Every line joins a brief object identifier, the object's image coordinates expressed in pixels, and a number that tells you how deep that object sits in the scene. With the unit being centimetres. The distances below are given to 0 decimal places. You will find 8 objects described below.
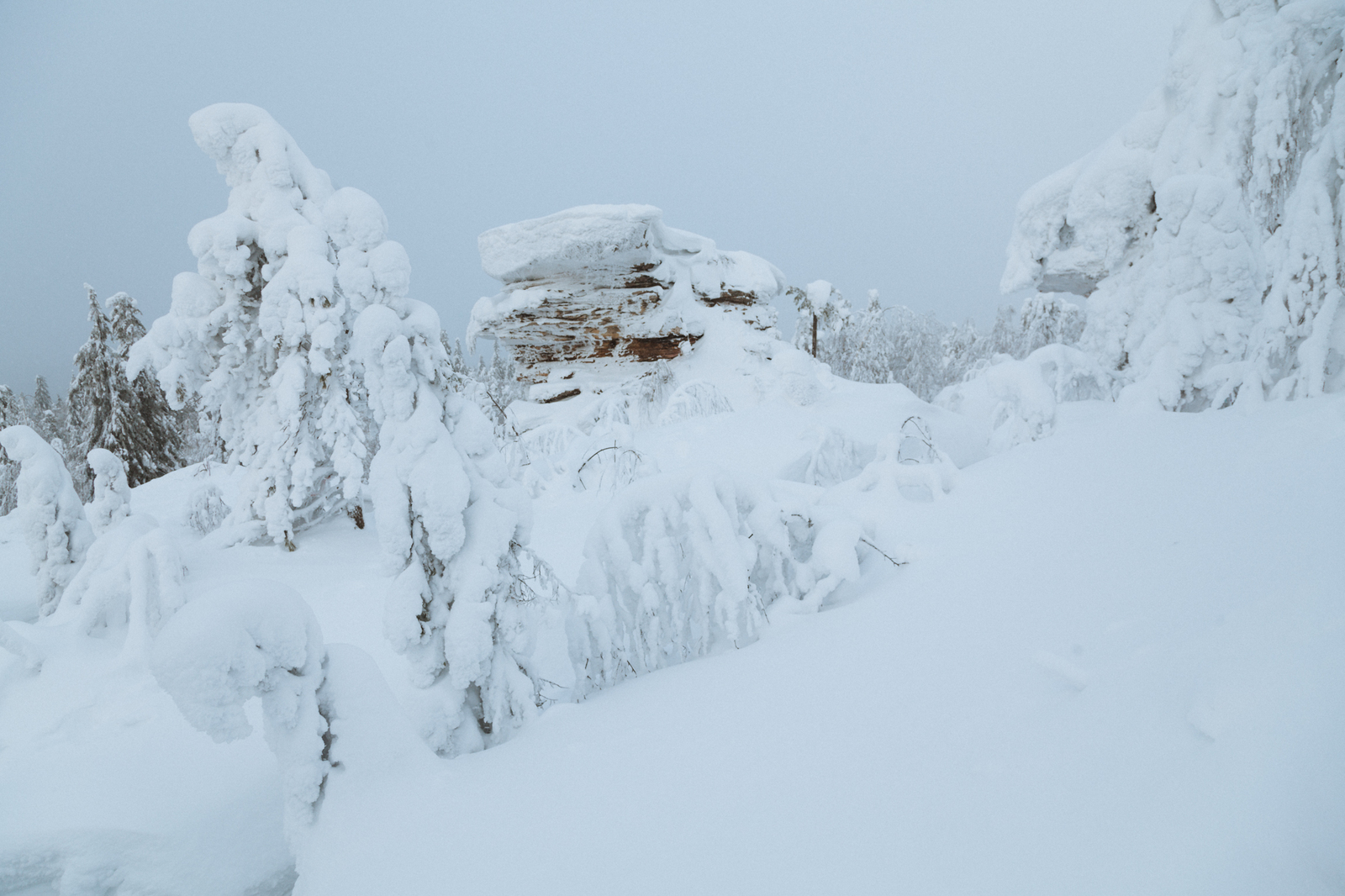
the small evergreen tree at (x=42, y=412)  2458
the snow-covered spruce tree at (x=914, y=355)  2752
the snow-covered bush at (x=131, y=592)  430
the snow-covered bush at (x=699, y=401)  1320
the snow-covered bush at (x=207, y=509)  834
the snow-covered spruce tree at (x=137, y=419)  1571
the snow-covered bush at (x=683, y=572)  344
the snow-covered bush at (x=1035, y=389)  729
